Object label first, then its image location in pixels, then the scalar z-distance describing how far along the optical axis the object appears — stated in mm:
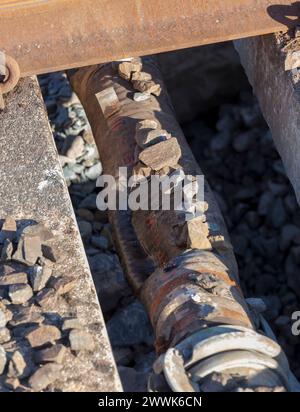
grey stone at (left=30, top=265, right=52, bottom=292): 3889
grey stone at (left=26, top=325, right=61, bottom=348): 3666
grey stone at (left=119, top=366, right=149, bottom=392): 4191
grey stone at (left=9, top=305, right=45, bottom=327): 3779
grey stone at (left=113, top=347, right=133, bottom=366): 4699
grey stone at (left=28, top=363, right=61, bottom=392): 3496
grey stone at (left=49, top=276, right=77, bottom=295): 3883
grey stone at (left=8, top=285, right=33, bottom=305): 3848
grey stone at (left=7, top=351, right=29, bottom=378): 3557
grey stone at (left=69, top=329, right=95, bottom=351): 3631
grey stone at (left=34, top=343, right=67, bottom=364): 3570
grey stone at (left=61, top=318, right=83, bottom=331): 3719
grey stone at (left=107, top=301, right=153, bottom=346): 4805
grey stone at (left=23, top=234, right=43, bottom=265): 3982
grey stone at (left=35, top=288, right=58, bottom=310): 3832
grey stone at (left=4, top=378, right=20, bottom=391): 3511
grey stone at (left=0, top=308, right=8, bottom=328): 3775
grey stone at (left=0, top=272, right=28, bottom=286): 3902
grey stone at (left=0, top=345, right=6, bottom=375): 3589
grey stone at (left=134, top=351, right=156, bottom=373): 4605
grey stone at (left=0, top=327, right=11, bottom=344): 3724
